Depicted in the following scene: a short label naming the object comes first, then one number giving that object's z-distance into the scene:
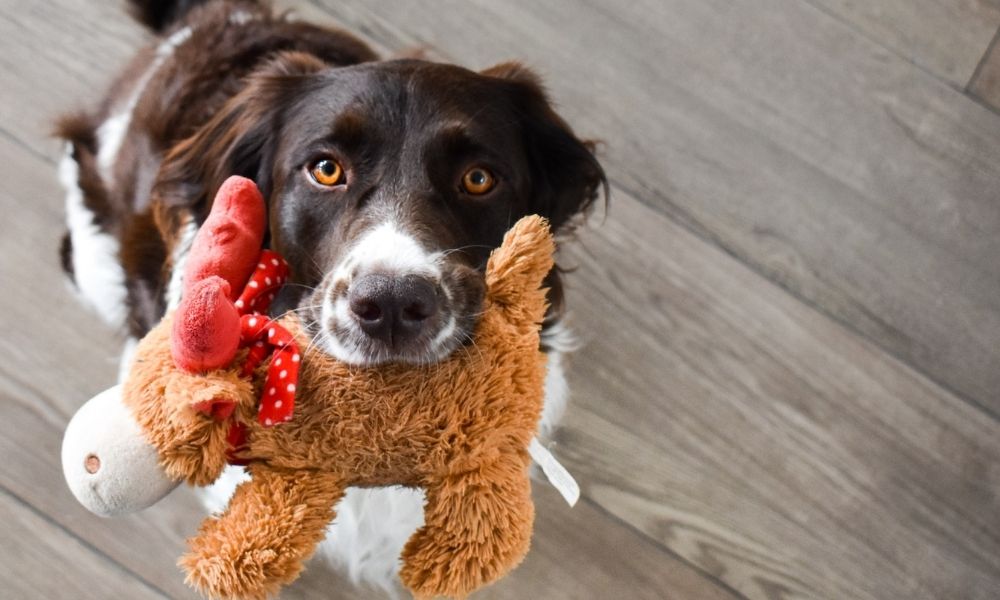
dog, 0.87
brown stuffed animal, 0.81
